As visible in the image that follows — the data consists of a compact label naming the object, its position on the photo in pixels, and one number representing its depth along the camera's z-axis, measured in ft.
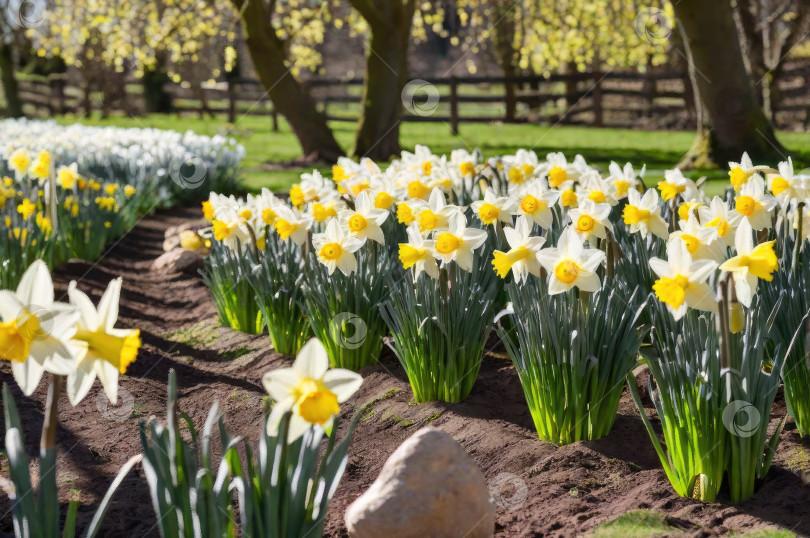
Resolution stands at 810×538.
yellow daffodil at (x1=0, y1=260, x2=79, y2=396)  4.92
